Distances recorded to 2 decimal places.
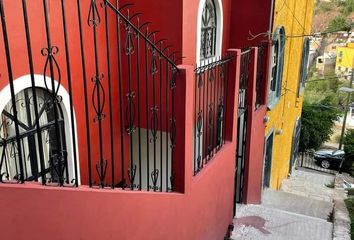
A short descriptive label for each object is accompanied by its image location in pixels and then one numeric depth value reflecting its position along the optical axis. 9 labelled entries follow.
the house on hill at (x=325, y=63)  52.36
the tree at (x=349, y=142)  19.54
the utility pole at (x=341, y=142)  20.59
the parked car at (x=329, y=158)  18.92
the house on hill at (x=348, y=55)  29.84
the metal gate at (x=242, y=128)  6.02
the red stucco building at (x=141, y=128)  2.39
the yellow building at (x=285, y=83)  8.81
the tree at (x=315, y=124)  20.21
